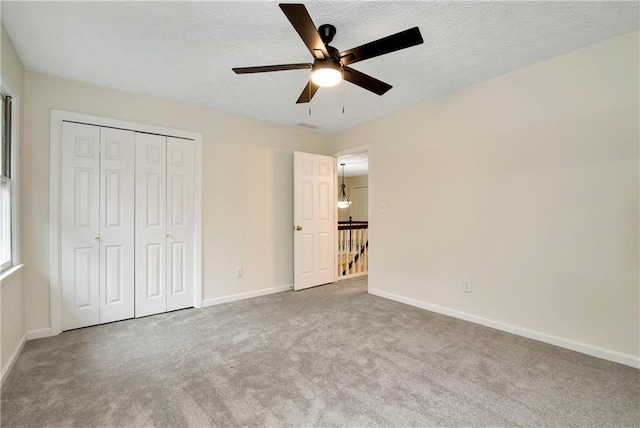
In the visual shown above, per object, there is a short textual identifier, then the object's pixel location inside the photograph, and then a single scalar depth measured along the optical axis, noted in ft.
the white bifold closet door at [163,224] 10.34
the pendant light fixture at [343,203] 25.05
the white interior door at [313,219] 13.85
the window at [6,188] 7.45
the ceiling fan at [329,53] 4.92
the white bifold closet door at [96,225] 9.12
